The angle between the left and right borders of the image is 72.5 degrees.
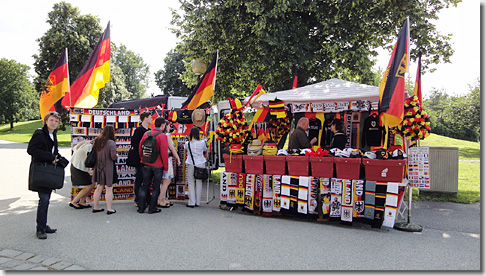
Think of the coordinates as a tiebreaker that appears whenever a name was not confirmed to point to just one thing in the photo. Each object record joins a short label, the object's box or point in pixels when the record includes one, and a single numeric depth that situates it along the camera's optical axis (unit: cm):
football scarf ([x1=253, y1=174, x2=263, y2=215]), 674
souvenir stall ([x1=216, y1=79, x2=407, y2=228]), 572
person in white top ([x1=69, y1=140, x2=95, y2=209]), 701
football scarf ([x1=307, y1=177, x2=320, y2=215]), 619
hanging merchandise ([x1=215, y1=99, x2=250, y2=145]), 713
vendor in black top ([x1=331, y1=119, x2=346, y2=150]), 690
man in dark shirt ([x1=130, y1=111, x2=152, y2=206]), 704
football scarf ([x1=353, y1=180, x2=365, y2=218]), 582
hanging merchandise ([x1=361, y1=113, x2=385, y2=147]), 855
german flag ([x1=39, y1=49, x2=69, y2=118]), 798
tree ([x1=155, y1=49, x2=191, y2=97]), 4041
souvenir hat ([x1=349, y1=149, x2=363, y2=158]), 595
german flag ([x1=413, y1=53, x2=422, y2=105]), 742
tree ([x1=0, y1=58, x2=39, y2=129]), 5147
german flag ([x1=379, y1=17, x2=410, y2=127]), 564
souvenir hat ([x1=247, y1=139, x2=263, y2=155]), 684
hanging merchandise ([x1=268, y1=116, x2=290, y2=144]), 1007
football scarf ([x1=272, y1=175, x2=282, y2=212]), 657
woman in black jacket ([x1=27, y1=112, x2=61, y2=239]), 502
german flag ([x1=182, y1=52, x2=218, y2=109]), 853
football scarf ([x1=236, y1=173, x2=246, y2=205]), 702
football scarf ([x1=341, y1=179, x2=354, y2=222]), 587
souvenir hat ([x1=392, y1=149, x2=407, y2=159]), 566
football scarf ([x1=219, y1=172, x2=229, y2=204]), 725
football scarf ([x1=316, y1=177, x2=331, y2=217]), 607
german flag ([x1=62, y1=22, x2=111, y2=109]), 821
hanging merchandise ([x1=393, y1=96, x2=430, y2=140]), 613
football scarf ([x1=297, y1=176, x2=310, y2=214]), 622
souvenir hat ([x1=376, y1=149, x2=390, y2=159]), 571
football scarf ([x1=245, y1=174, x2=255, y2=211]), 683
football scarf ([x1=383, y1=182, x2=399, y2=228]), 559
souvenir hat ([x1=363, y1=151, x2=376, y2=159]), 584
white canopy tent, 765
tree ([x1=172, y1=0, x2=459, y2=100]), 1037
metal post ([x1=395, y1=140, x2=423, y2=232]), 571
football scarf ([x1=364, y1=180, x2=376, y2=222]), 572
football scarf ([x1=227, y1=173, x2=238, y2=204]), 711
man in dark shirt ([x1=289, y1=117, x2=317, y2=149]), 726
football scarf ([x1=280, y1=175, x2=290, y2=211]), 643
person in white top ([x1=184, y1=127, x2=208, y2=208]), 734
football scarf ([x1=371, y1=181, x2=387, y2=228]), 566
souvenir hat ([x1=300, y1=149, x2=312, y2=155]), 633
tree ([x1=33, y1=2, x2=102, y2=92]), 2764
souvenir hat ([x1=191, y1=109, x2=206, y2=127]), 825
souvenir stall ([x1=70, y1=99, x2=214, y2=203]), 753
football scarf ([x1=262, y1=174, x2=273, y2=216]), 664
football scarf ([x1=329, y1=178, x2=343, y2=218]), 596
